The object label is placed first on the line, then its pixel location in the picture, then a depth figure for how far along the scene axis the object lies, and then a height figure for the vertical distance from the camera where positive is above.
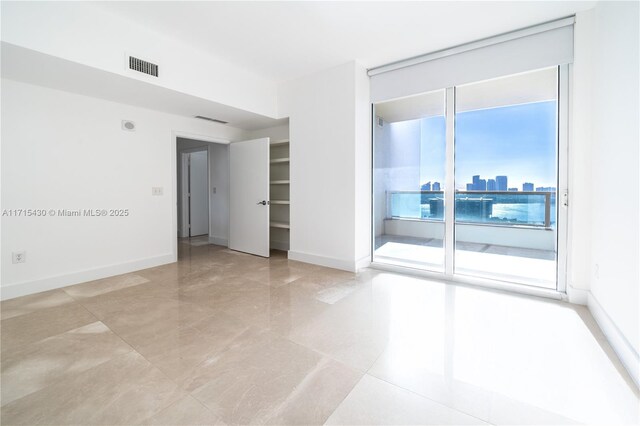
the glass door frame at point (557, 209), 2.89 -0.04
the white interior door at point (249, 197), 4.82 +0.16
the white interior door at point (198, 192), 6.82 +0.33
